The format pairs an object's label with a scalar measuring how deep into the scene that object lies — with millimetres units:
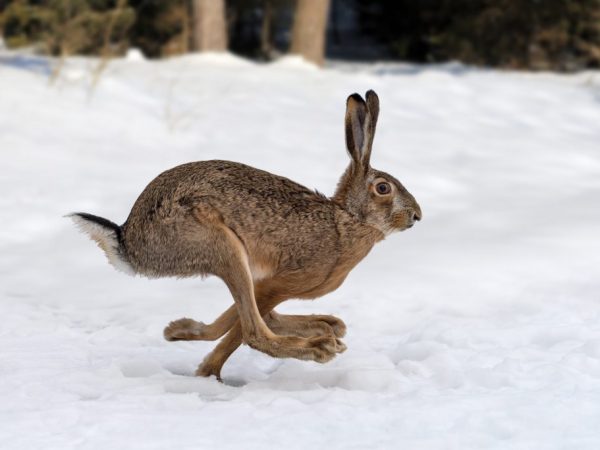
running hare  4434
